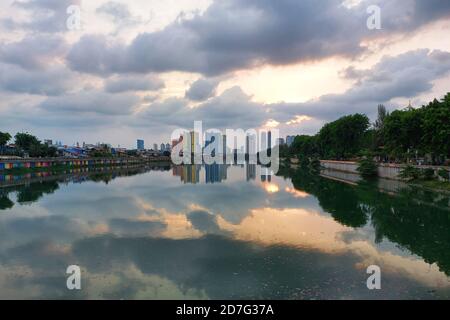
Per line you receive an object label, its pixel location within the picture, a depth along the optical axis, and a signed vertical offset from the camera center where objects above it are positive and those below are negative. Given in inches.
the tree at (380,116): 3652.8 +381.3
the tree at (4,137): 3972.9 +213.8
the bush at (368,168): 2571.4 -115.0
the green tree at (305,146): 5271.2 +110.9
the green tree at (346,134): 3412.9 +188.7
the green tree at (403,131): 2066.9 +130.0
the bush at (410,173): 1950.4 -117.2
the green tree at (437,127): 1596.9 +118.1
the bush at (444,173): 1697.8 -106.5
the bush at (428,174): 1850.4 -117.5
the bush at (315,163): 4252.5 -124.4
